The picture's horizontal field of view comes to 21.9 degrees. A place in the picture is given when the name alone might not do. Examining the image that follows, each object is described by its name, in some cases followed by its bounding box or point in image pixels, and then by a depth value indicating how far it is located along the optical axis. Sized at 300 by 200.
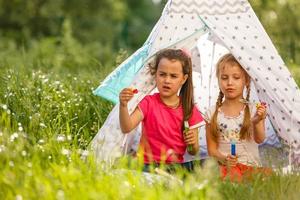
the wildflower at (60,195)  3.45
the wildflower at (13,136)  4.10
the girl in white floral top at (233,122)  5.55
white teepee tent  5.55
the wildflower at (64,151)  4.16
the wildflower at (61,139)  4.40
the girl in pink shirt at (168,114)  5.41
